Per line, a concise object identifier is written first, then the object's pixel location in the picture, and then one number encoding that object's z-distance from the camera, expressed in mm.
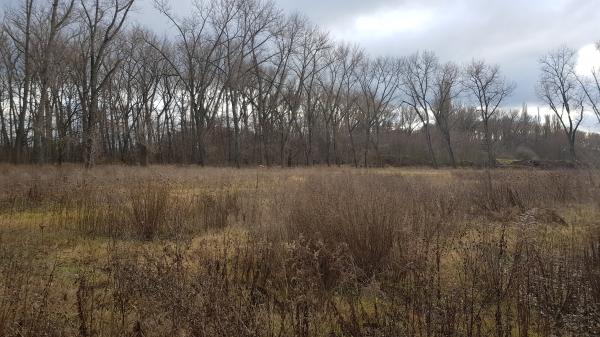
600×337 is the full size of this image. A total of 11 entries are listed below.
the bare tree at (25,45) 29922
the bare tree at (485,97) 51844
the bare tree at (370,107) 54594
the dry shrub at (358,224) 5281
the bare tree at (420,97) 54062
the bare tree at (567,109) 48125
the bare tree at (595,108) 44875
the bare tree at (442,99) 53812
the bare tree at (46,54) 25719
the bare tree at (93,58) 24922
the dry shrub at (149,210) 7266
